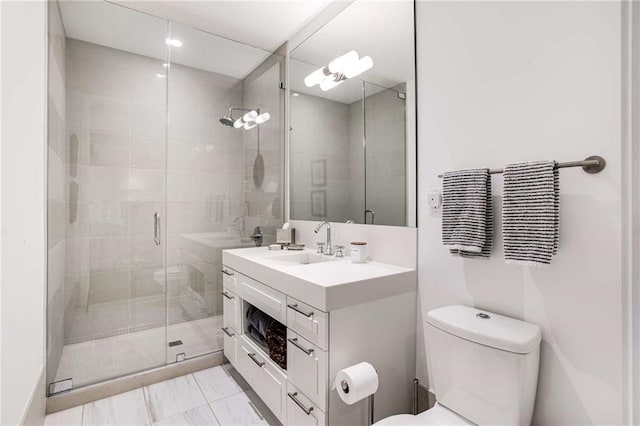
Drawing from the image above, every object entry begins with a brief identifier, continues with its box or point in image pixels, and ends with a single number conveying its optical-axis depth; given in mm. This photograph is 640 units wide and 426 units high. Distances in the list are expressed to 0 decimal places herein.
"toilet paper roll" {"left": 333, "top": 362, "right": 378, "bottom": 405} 1190
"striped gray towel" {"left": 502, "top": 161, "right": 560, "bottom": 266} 1039
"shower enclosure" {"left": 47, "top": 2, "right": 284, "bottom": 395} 1998
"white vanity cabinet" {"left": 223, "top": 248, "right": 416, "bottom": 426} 1286
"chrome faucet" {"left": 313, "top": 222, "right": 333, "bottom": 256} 2055
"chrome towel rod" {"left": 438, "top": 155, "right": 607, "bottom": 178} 991
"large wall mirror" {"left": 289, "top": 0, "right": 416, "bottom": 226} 1662
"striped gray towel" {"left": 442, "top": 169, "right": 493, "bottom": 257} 1235
